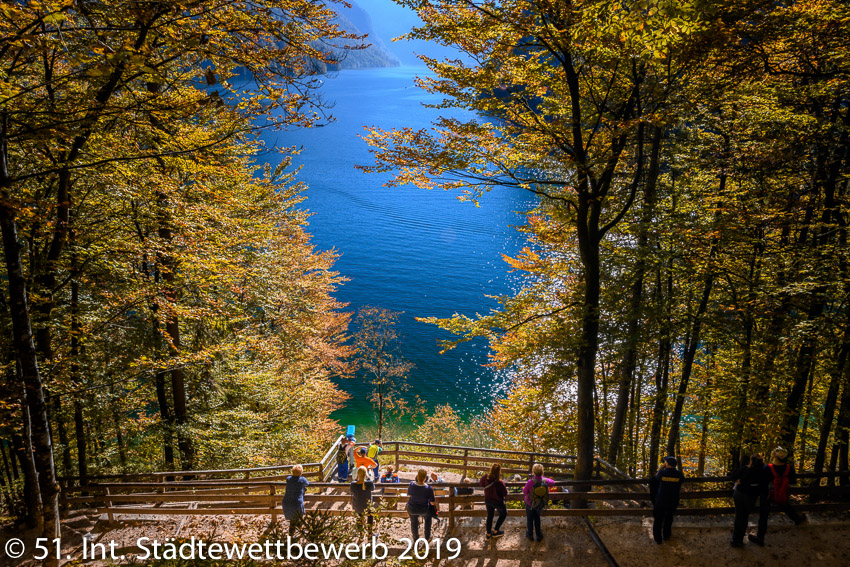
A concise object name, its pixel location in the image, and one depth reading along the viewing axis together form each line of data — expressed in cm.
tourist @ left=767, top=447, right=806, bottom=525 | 777
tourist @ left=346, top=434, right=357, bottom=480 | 1175
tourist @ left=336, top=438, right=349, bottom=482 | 1176
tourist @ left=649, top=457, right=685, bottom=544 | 748
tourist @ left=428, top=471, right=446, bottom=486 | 1048
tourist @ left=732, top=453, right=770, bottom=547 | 744
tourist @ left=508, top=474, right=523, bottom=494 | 1242
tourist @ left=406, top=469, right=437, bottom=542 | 775
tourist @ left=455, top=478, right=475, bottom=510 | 971
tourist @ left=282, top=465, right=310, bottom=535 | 817
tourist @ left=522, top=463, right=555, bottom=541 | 779
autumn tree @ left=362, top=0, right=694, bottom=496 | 856
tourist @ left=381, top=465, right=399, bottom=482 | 1214
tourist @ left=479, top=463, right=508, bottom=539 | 791
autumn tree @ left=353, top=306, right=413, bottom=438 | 3106
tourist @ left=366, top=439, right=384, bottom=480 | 1056
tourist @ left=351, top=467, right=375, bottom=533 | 842
